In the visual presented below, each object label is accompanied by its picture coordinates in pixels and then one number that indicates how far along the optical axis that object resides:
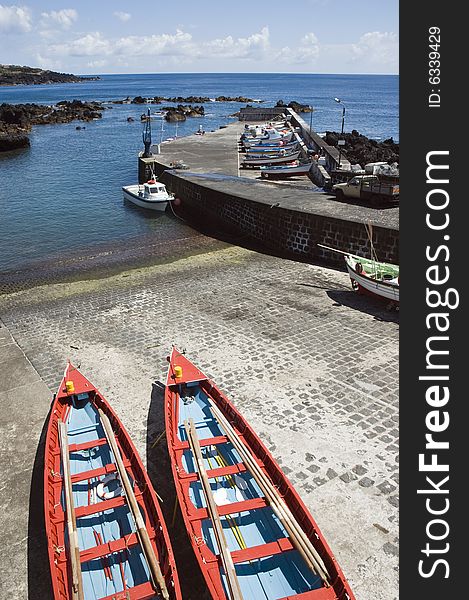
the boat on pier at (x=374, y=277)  16.28
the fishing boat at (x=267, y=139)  43.33
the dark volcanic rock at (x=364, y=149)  43.39
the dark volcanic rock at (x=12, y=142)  55.53
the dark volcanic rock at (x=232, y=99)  124.47
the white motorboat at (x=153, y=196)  30.83
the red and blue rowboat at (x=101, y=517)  6.71
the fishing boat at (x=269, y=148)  40.62
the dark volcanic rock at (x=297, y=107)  90.50
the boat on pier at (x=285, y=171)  34.56
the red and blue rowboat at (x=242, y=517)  6.72
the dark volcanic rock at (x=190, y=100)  122.27
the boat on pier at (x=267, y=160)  37.94
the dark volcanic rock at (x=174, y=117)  79.99
